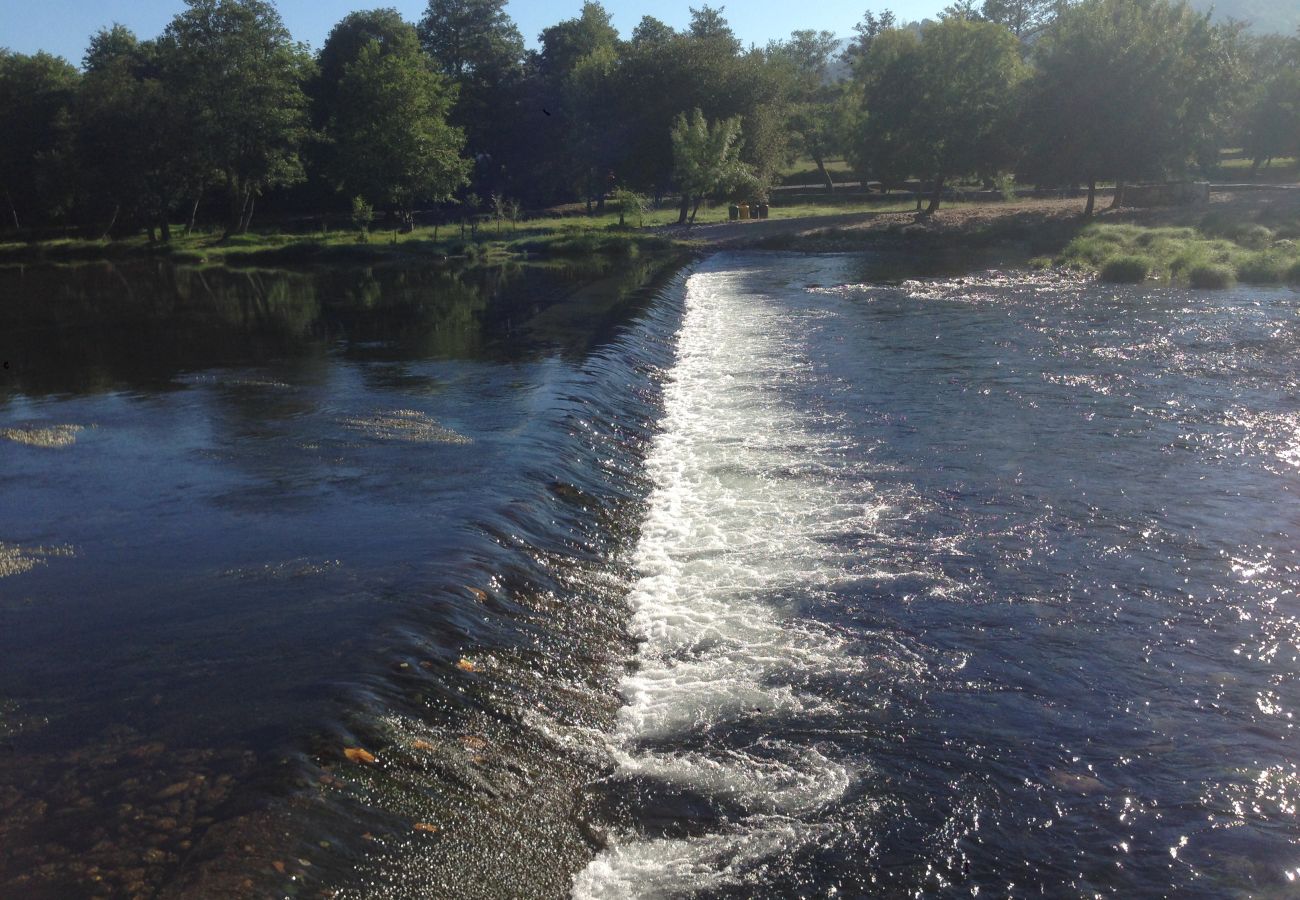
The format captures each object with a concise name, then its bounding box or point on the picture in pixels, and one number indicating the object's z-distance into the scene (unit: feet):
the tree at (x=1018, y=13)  341.00
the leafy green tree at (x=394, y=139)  177.88
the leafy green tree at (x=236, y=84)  180.04
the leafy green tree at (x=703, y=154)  164.86
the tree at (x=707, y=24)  219.61
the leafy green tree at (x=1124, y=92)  152.15
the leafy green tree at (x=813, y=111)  226.17
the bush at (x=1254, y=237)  119.96
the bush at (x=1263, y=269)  102.94
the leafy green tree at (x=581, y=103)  182.60
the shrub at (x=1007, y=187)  179.50
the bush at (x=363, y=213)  176.04
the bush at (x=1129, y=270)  107.14
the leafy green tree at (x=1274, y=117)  208.64
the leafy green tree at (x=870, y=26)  344.20
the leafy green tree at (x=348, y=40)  232.12
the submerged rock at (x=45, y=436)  47.55
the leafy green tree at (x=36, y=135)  184.44
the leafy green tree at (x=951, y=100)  165.58
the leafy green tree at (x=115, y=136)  181.06
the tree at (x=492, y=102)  232.12
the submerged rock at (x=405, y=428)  47.85
